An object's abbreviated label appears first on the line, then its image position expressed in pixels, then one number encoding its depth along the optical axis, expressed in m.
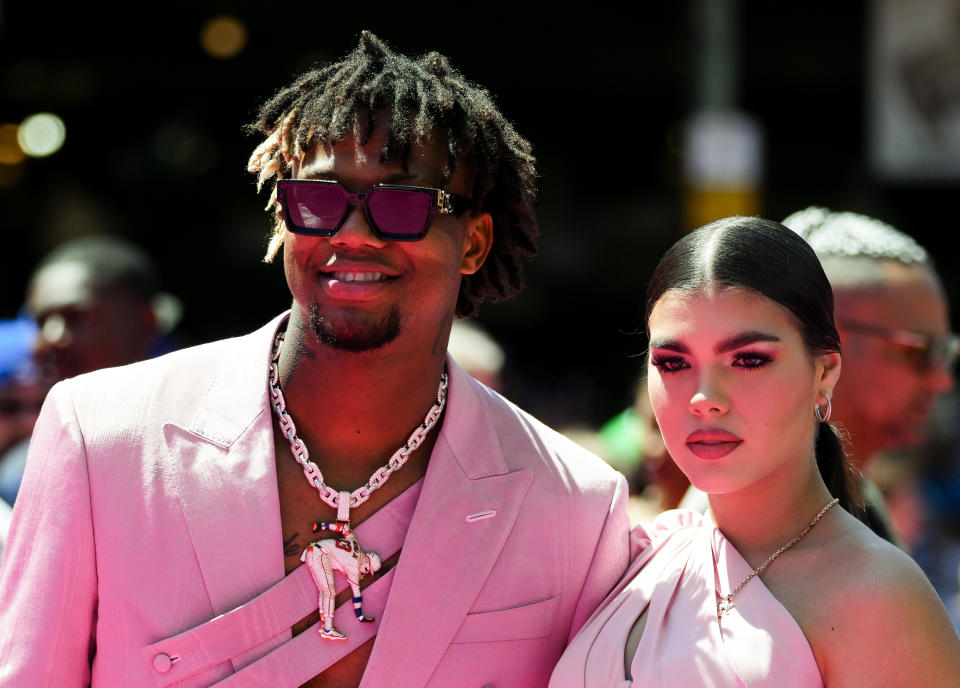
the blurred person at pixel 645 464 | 4.62
